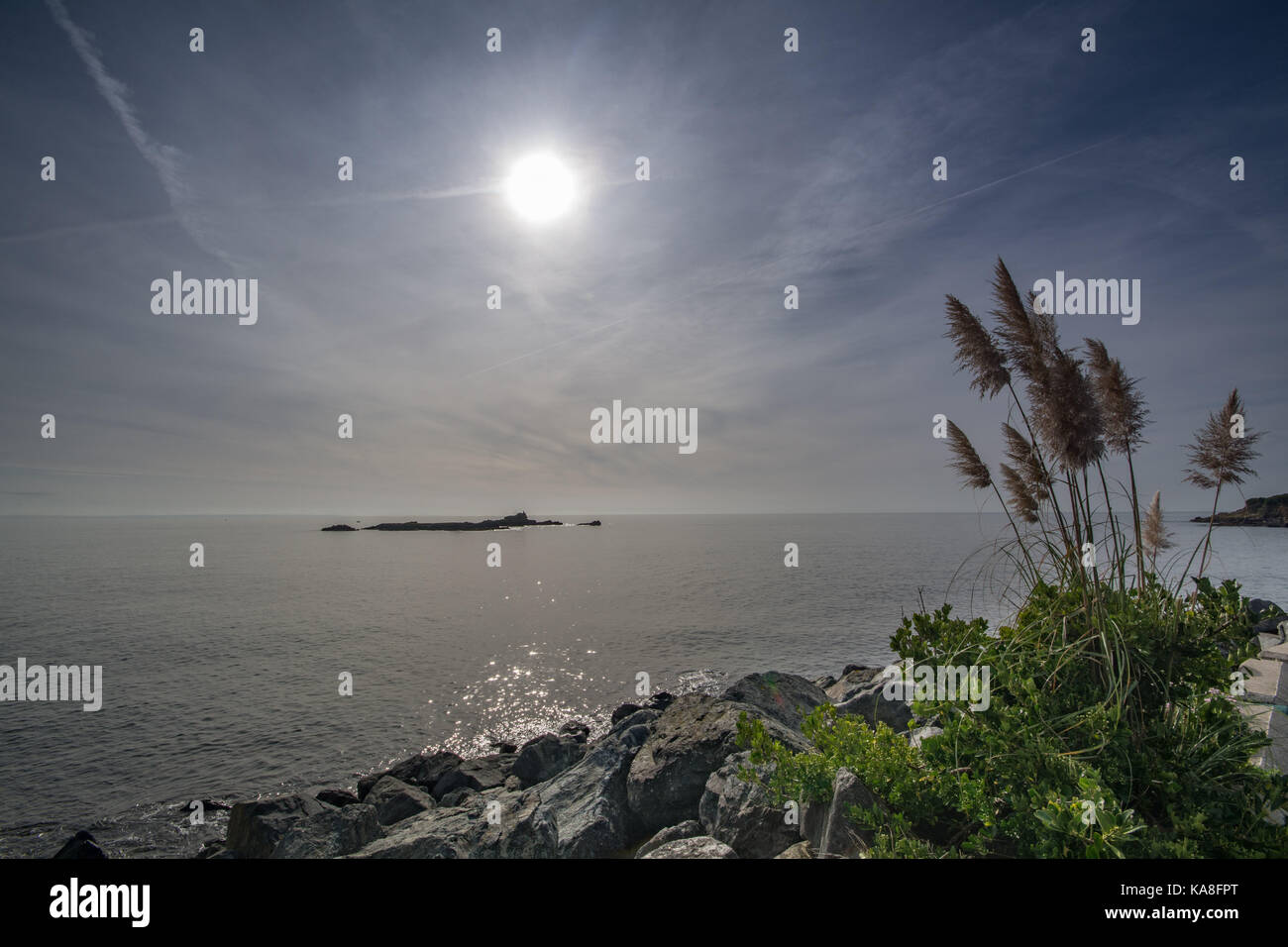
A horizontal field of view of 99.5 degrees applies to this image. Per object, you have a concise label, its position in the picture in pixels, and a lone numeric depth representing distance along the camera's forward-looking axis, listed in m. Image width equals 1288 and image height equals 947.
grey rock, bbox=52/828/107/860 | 9.97
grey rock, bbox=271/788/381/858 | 9.30
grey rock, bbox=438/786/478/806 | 12.77
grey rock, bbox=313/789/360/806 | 13.19
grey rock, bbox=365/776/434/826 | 12.30
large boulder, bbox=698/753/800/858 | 6.30
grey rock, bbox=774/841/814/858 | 5.26
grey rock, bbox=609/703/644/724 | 18.02
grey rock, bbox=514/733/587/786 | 13.83
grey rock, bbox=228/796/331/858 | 10.16
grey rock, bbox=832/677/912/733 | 13.34
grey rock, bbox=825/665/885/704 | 16.78
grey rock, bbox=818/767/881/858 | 4.75
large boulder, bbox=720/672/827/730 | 13.16
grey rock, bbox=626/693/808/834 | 8.62
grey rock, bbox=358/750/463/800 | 13.93
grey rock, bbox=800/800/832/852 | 5.33
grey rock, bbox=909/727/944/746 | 5.91
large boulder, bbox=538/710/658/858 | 8.10
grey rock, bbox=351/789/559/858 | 8.02
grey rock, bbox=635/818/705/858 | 7.10
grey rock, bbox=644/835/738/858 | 5.79
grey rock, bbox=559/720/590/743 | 16.66
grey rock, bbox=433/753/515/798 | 13.50
